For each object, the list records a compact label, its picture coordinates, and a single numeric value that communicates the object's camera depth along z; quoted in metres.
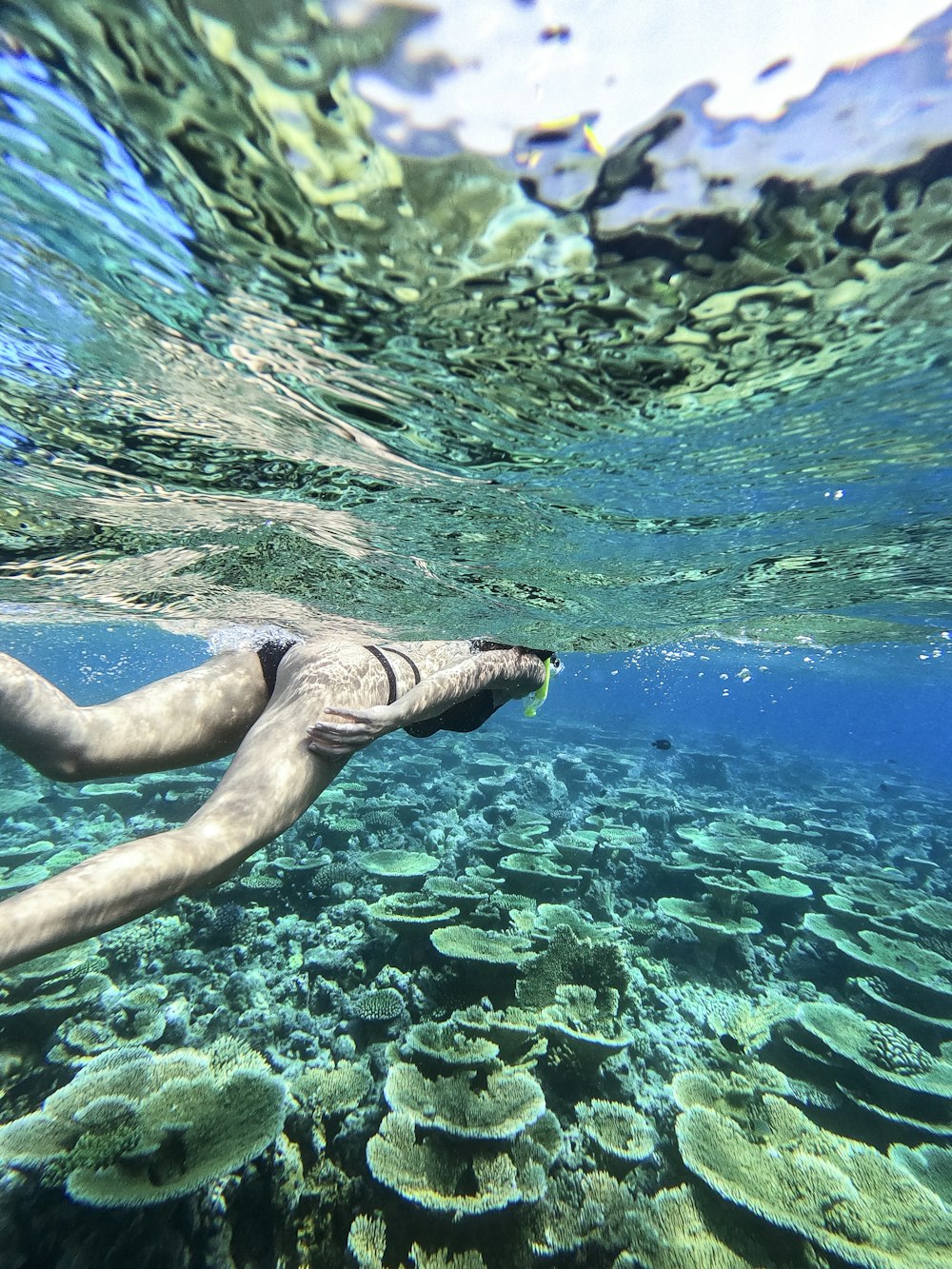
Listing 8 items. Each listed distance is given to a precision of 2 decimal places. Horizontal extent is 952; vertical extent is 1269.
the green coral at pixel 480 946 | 5.86
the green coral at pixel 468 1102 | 4.05
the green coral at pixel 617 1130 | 4.32
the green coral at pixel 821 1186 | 3.56
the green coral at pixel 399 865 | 8.20
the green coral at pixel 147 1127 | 3.28
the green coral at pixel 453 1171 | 3.54
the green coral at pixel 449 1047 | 4.77
